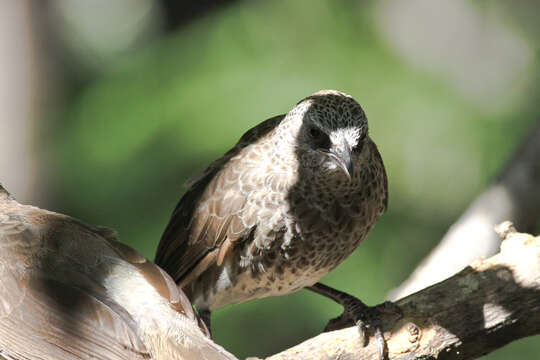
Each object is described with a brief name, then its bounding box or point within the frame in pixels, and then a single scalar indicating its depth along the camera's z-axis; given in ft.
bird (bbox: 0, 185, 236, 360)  21.90
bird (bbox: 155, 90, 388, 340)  26.35
